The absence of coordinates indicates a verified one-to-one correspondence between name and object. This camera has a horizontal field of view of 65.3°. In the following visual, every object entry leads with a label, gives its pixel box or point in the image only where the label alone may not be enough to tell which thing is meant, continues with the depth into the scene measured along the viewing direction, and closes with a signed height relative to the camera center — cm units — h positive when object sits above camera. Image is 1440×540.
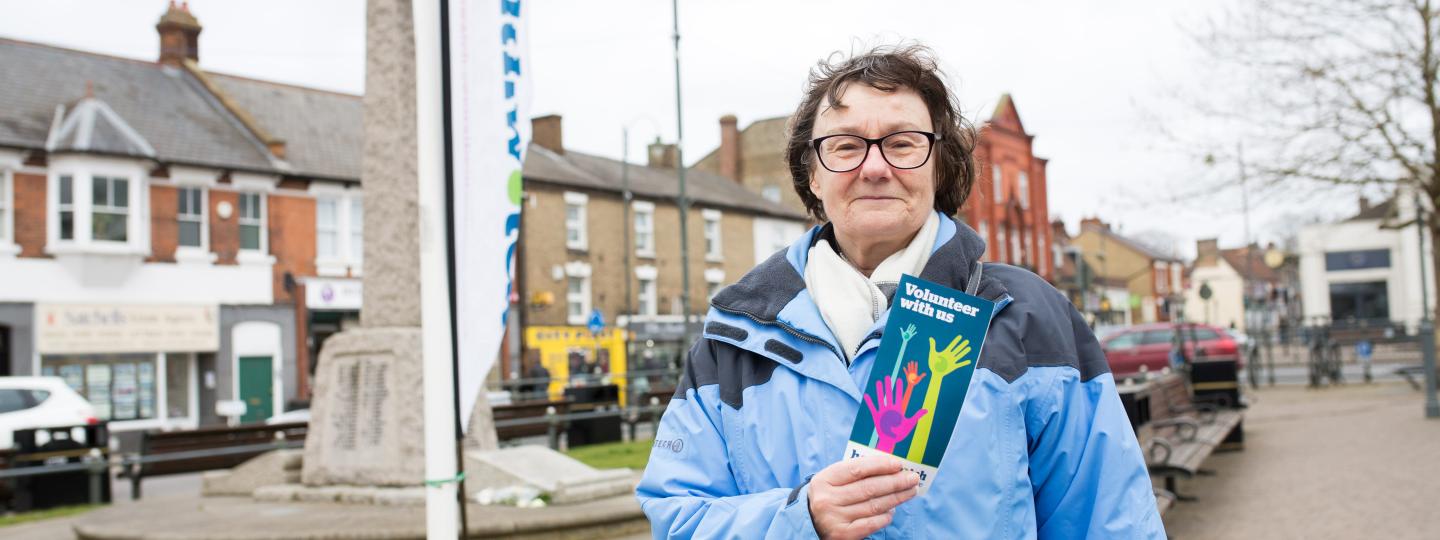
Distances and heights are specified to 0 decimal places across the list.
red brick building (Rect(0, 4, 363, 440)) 2411 +265
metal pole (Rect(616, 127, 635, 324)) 3127 +242
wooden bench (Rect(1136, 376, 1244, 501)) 828 -119
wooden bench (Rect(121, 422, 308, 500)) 1262 -116
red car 2659 -85
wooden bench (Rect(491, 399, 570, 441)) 1457 -113
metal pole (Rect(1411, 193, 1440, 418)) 1541 -77
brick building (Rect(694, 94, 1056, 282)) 4853 +646
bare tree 1841 +322
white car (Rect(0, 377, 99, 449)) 1673 -81
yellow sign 3185 -53
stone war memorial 840 -56
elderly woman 191 -12
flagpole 415 +32
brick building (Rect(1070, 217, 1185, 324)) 7812 +324
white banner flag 431 +65
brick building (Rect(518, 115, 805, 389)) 3284 +260
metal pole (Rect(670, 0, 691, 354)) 2231 +266
